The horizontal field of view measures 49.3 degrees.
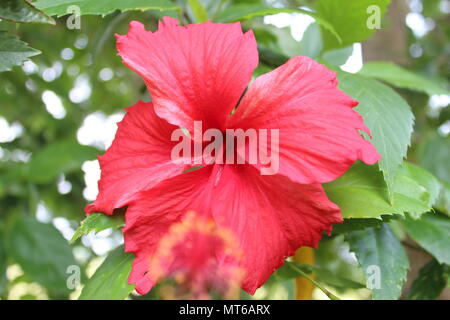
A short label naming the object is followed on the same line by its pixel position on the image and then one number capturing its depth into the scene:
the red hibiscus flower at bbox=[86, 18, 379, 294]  0.39
